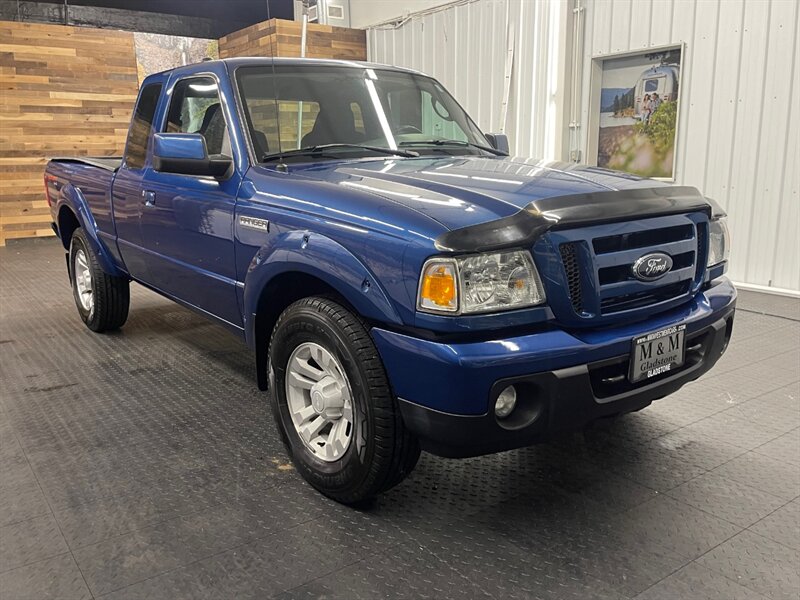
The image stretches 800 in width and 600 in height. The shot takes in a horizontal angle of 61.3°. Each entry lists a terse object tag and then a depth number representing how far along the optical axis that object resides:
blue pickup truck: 1.94
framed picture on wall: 6.72
